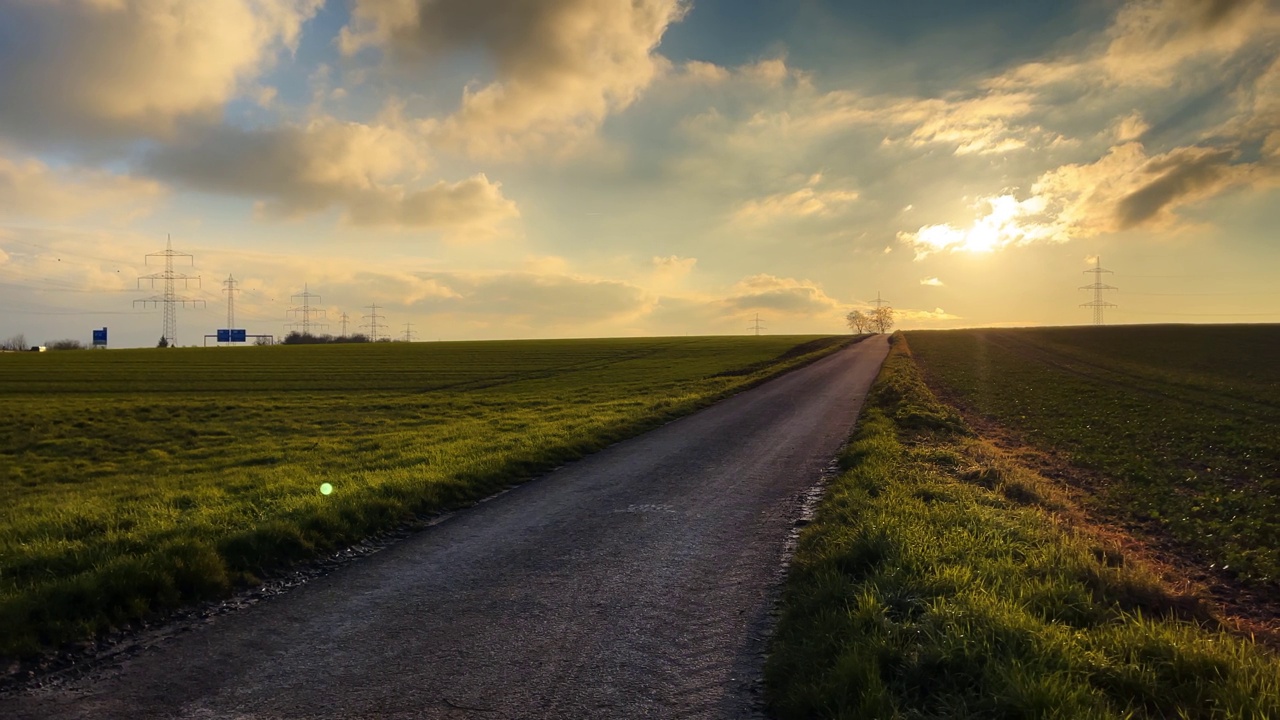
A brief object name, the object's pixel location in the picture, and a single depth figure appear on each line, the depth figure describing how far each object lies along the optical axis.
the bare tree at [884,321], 192.12
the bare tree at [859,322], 194.75
